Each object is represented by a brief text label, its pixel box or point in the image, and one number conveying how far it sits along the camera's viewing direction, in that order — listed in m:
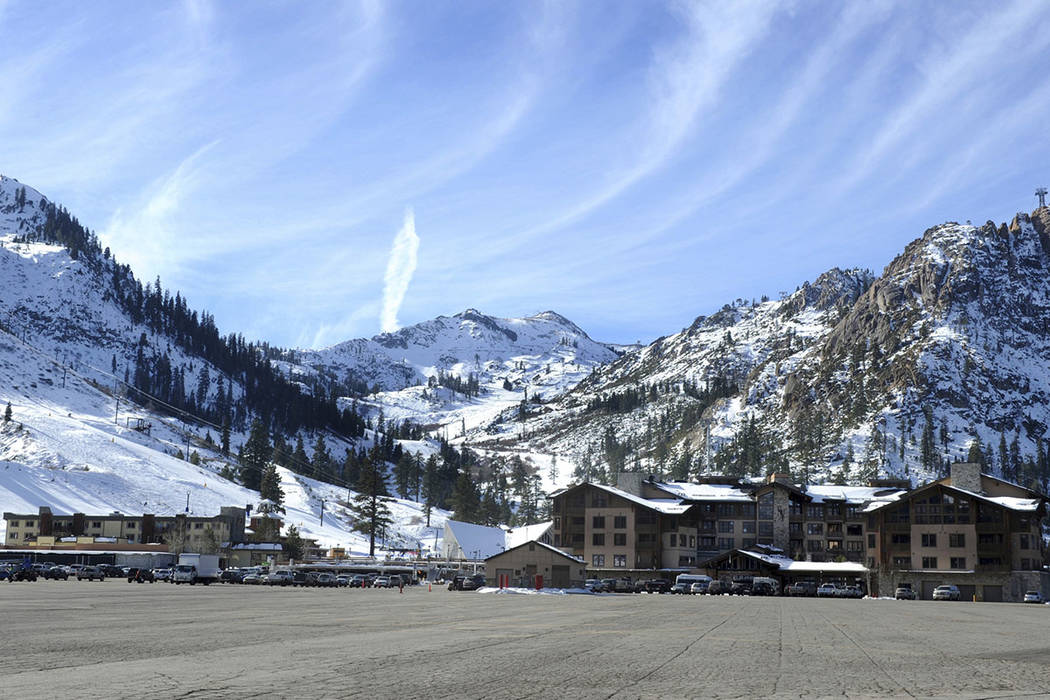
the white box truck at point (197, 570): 106.19
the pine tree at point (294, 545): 167.75
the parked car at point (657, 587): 115.00
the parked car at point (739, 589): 108.56
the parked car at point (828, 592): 110.81
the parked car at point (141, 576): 107.25
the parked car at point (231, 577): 111.44
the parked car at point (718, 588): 108.75
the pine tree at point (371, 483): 185.95
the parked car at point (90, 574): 110.94
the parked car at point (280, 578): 107.50
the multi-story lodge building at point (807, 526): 118.06
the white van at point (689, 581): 111.88
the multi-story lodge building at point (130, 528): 174.88
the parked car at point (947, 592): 108.25
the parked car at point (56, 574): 111.25
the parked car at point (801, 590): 114.62
